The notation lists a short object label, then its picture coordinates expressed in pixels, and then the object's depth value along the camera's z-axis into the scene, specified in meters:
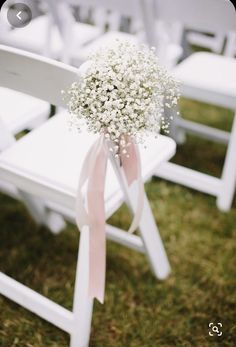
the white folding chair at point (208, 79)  1.94
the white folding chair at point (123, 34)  2.07
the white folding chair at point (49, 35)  2.56
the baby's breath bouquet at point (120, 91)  1.10
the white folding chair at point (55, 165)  1.19
